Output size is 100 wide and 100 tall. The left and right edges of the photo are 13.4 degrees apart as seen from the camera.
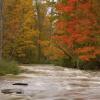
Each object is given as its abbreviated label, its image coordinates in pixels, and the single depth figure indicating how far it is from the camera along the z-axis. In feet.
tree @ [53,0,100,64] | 118.21
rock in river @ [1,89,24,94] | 59.95
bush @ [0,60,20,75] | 99.91
